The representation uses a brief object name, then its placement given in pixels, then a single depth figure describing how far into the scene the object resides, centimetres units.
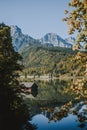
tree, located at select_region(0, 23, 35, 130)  2294
